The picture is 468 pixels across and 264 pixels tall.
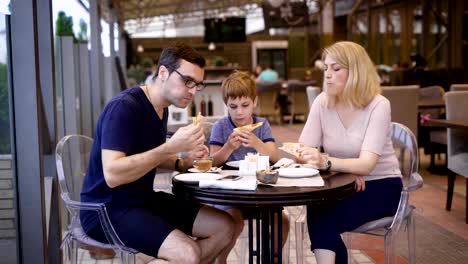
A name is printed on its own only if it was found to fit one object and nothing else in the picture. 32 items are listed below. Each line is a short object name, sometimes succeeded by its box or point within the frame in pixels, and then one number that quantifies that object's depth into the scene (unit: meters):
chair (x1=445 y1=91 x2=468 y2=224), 4.70
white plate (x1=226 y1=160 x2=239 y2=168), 3.00
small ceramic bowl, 2.49
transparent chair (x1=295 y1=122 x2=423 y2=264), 2.96
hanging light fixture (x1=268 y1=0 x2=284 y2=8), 10.96
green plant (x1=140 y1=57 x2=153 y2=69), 18.60
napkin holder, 2.73
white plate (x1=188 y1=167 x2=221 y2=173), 2.79
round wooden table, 2.30
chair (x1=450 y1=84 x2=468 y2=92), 6.28
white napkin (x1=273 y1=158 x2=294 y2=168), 2.92
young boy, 3.01
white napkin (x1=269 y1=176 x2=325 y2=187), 2.47
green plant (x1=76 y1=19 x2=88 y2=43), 6.24
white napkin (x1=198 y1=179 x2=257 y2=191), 2.37
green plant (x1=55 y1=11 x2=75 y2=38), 4.79
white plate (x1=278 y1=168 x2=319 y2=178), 2.63
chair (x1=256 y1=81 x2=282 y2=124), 13.08
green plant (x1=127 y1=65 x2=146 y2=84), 14.97
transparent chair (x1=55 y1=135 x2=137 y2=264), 2.57
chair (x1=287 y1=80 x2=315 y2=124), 13.16
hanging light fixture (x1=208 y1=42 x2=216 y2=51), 23.92
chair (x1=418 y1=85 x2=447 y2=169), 6.44
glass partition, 2.53
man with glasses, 2.44
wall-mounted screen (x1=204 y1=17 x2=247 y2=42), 20.56
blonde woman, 2.86
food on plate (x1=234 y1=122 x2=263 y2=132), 2.98
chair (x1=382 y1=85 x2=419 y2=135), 6.54
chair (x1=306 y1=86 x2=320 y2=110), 7.21
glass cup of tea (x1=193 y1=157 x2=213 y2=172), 2.77
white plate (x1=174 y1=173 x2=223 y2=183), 2.56
